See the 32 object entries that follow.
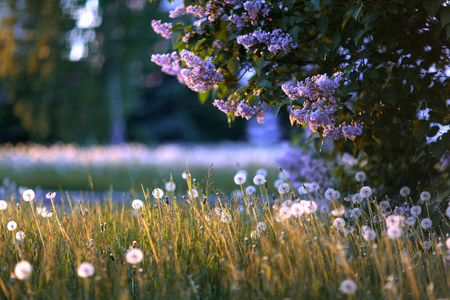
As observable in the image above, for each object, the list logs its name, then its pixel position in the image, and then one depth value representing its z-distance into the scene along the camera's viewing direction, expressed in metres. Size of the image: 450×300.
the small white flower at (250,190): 7.12
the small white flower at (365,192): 6.13
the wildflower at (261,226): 6.08
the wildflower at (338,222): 5.62
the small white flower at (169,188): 7.58
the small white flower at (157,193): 6.68
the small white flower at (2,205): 6.71
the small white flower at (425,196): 6.43
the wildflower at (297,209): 5.23
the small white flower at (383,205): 6.78
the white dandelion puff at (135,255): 4.24
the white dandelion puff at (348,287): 3.53
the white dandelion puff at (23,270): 4.16
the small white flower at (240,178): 6.54
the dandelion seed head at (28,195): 6.57
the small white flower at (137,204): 6.82
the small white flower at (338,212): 5.18
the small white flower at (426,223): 5.97
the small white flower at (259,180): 6.62
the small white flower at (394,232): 4.21
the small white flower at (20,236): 5.78
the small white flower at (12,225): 6.42
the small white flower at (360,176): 7.54
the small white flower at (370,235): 4.55
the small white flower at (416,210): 6.33
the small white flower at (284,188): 6.61
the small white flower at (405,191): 7.19
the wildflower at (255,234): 5.99
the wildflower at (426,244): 5.80
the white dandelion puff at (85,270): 3.98
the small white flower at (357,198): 6.34
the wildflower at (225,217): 6.05
